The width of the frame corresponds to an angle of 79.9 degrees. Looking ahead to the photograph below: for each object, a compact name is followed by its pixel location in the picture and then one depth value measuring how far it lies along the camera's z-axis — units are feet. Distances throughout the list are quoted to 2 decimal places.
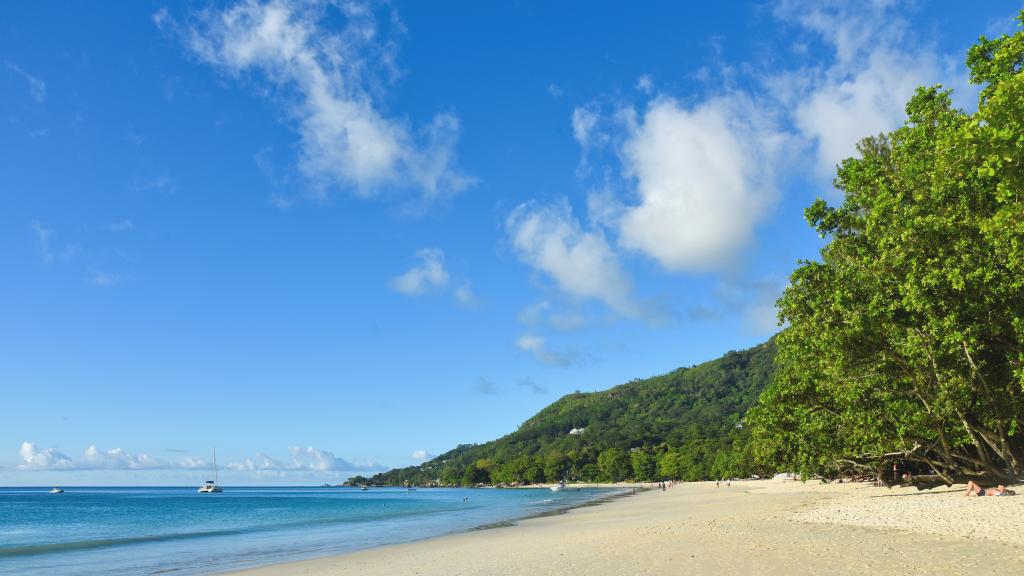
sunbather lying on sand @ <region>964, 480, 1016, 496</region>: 89.54
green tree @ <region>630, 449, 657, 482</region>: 614.34
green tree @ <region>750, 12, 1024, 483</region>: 57.06
